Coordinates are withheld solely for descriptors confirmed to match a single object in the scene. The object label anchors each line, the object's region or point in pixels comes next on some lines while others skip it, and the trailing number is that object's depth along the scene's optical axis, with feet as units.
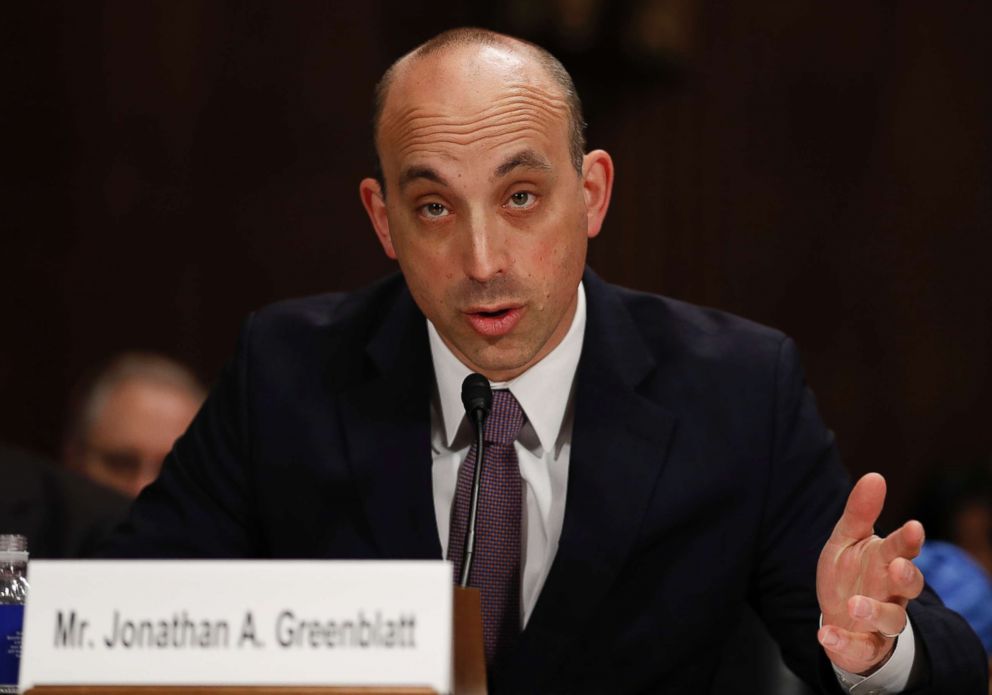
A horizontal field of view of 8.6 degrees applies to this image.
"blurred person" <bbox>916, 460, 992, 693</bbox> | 22.82
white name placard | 14.18
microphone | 14.97
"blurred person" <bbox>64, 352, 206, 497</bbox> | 19.32
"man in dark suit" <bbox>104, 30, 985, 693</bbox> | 15.29
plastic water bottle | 15.01
